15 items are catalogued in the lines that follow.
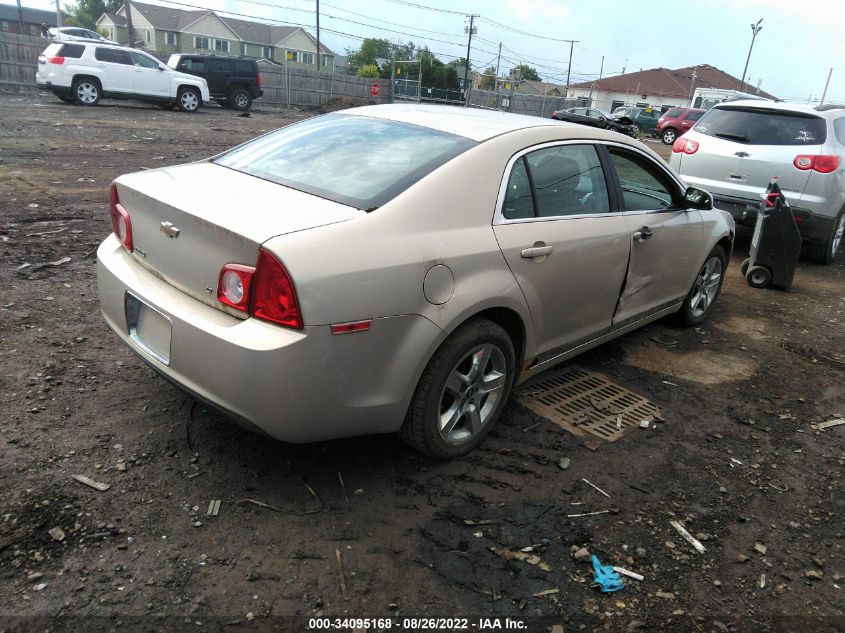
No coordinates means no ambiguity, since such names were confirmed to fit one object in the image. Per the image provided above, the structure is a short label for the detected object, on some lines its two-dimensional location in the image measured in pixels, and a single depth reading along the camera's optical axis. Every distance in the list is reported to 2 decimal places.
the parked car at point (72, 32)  32.71
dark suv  24.11
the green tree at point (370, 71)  56.78
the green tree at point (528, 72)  115.69
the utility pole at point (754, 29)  62.75
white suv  18.48
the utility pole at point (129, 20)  35.94
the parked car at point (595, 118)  27.66
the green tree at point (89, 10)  92.50
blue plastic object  2.55
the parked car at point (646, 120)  37.28
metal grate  3.80
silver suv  7.30
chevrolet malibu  2.52
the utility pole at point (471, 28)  67.08
